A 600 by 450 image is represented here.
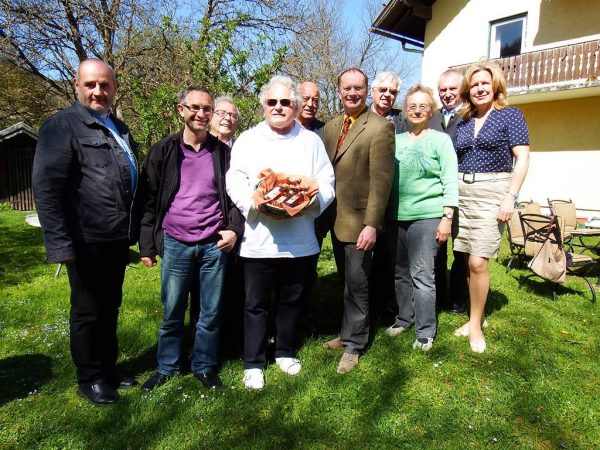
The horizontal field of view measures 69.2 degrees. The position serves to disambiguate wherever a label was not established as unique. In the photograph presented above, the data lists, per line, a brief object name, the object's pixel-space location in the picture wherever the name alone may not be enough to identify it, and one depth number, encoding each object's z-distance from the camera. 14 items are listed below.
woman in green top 3.41
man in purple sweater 2.89
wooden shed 17.55
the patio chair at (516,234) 6.69
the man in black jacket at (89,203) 2.51
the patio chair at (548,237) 5.27
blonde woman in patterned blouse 3.44
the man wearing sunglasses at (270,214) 2.92
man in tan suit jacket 3.14
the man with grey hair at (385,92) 3.87
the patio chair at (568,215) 6.69
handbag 5.00
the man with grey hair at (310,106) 3.97
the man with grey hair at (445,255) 4.12
